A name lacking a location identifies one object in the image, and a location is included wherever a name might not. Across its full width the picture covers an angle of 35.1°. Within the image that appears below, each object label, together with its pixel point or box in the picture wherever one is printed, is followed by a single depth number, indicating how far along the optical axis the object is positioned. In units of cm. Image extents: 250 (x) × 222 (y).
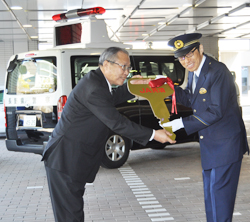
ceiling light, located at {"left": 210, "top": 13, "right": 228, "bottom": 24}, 1357
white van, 647
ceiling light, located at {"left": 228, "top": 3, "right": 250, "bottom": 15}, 1199
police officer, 294
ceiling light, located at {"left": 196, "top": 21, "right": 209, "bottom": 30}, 1522
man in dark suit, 284
